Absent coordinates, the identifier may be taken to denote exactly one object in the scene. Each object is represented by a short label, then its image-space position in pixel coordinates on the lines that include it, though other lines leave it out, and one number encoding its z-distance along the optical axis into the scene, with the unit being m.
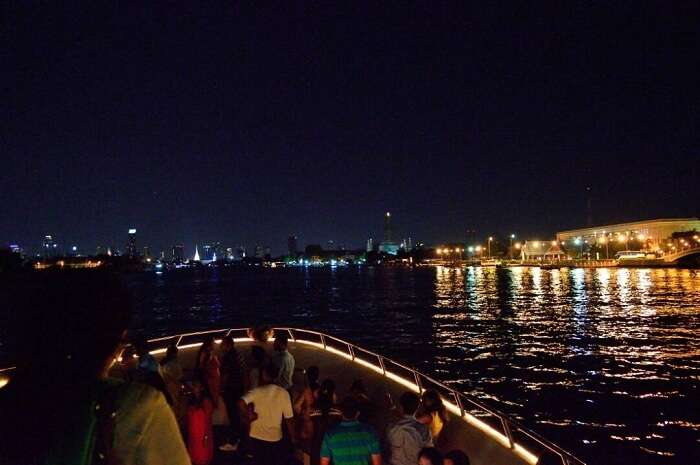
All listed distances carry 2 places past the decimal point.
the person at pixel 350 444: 5.19
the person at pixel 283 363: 8.64
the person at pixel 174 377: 8.28
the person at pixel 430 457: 5.21
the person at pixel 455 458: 5.54
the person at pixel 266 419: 6.58
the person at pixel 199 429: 6.93
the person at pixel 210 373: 9.12
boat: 7.02
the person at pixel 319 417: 7.11
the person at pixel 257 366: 8.56
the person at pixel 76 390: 1.38
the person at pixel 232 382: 8.96
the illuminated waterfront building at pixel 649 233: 166.18
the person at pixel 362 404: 5.63
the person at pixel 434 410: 7.43
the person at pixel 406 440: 5.62
